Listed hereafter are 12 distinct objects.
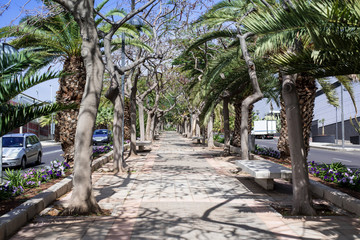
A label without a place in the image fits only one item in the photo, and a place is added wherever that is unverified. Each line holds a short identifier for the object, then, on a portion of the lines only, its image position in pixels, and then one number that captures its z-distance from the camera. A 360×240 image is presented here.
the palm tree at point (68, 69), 12.79
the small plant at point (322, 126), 53.88
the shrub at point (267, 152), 15.47
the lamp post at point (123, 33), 14.08
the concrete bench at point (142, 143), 21.26
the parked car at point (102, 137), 34.41
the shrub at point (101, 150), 17.08
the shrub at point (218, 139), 29.94
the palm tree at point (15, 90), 5.70
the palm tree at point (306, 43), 5.14
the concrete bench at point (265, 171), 8.10
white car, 13.85
